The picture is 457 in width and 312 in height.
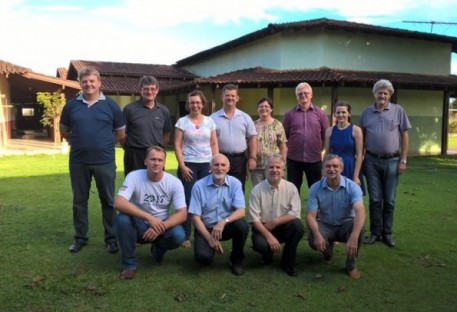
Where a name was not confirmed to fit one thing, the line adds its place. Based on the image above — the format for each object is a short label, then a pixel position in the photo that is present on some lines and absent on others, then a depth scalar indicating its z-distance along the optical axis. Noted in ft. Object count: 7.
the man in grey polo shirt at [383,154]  16.60
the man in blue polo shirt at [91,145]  15.15
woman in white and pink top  15.64
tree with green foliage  58.34
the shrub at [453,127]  115.75
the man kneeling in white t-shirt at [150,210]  13.10
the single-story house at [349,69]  52.47
